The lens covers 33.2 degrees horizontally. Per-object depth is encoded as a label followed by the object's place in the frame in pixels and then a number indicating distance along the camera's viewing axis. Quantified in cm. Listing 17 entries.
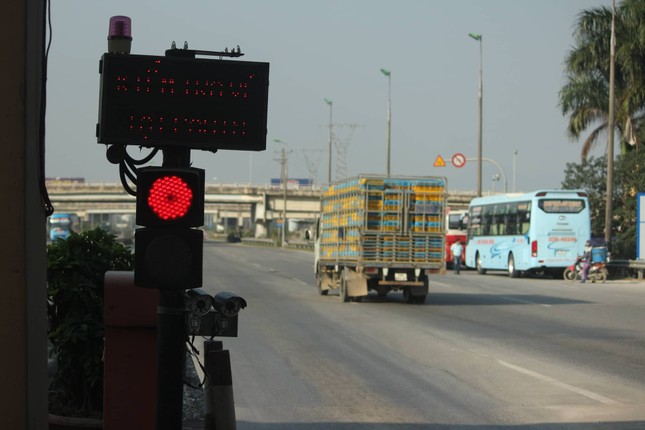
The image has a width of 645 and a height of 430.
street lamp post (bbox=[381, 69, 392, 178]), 6848
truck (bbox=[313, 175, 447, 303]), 2491
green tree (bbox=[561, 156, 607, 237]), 5112
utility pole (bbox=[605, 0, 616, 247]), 4234
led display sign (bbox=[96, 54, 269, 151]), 595
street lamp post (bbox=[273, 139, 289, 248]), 10629
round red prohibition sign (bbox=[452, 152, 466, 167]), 5459
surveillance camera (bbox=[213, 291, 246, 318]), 655
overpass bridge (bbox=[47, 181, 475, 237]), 11144
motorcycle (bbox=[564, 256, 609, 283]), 3988
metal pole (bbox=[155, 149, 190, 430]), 604
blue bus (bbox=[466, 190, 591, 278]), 4141
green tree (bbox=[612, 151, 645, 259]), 4734
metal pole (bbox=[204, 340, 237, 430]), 696
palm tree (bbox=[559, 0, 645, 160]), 4909
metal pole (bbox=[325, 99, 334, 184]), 8914
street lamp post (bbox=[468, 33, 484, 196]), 5528
